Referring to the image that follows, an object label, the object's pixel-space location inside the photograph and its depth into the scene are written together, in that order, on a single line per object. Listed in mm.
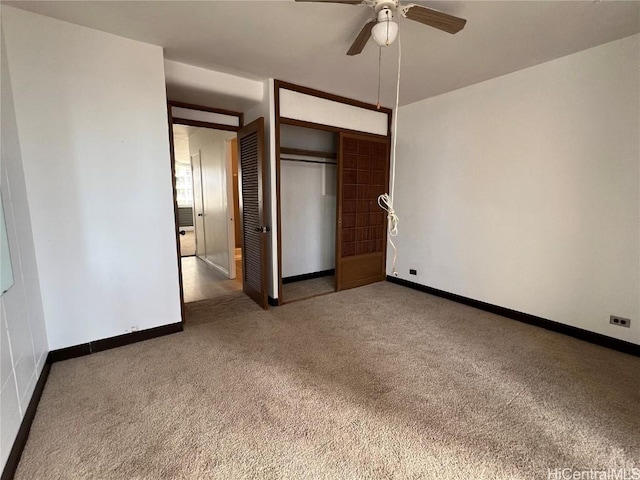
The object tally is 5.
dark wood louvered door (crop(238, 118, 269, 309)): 3219
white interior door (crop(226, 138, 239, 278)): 4445
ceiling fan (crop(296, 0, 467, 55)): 1714
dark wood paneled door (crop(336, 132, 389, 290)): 3924
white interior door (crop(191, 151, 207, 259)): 5555
